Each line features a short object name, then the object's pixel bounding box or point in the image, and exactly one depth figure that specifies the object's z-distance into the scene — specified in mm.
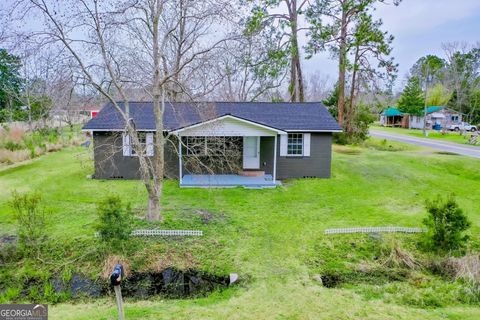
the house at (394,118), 44594
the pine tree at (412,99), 40062
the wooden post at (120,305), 4512
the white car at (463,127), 35544
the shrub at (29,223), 7594
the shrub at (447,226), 7602
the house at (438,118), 39375
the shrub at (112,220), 7168
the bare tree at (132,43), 7707
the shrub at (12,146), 19328
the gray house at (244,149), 14250
